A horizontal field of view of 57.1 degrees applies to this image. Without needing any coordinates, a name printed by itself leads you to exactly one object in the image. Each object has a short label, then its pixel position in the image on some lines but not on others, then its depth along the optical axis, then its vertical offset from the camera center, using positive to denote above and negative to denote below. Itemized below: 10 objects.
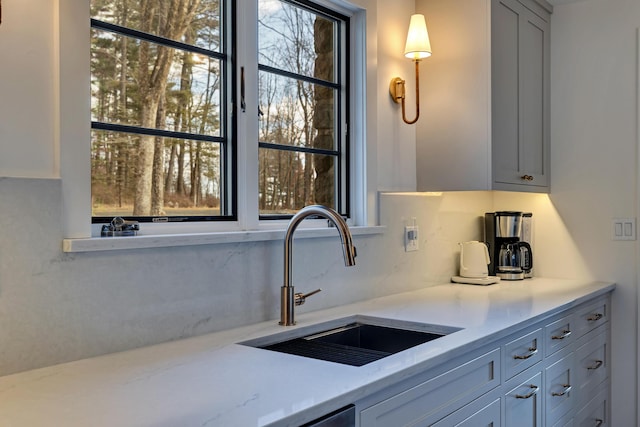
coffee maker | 3.06 -0.25
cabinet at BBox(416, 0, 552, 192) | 2.61 +0.48
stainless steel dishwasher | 1.15 -0.44
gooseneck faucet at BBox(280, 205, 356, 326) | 1.84 -0.21
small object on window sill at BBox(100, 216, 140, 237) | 1.58 -0.07
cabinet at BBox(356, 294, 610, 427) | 1.45 -0.58
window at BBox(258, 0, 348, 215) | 2.13 +0.37
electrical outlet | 2.67 -0.17
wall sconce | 2.54 +0.66
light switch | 2.91 -0.14
